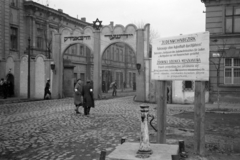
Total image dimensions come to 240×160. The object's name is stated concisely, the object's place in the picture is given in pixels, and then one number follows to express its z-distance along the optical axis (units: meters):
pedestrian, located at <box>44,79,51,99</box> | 26.23
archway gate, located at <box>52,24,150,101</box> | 24.92
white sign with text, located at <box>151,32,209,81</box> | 6.75
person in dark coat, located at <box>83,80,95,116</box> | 15.00
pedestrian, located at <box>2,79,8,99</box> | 25.88
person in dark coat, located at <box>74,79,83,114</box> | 15.56
